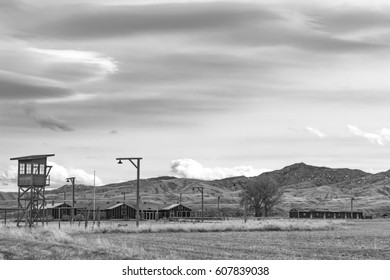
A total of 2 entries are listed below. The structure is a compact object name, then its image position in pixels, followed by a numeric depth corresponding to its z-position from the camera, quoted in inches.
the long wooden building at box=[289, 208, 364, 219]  5894.7
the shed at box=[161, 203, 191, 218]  5246.1
